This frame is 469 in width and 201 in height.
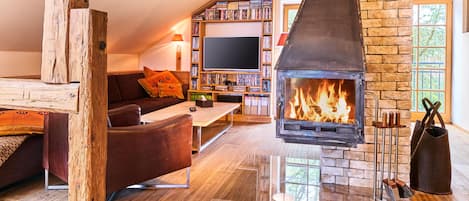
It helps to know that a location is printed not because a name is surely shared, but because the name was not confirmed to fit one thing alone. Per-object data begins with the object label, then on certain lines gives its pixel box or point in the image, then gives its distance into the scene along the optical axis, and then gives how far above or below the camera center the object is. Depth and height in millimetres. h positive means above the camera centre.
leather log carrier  2912 -485
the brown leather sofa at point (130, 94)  5145 +46
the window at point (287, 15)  6359 +1451
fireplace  2719 +167
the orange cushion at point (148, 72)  6336 +440
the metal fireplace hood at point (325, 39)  2717 +463
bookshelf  6121 +439
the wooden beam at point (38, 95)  1924 +5
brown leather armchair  2502 -383
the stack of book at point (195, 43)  6446 +962
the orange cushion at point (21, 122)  2842 -218
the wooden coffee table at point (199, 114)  3982 -188
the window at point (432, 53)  6086 +793
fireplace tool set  2564 -480
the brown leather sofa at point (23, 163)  2748 -517
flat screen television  6184 +767
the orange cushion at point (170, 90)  6070 +131
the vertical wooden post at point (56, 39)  1902 +298
